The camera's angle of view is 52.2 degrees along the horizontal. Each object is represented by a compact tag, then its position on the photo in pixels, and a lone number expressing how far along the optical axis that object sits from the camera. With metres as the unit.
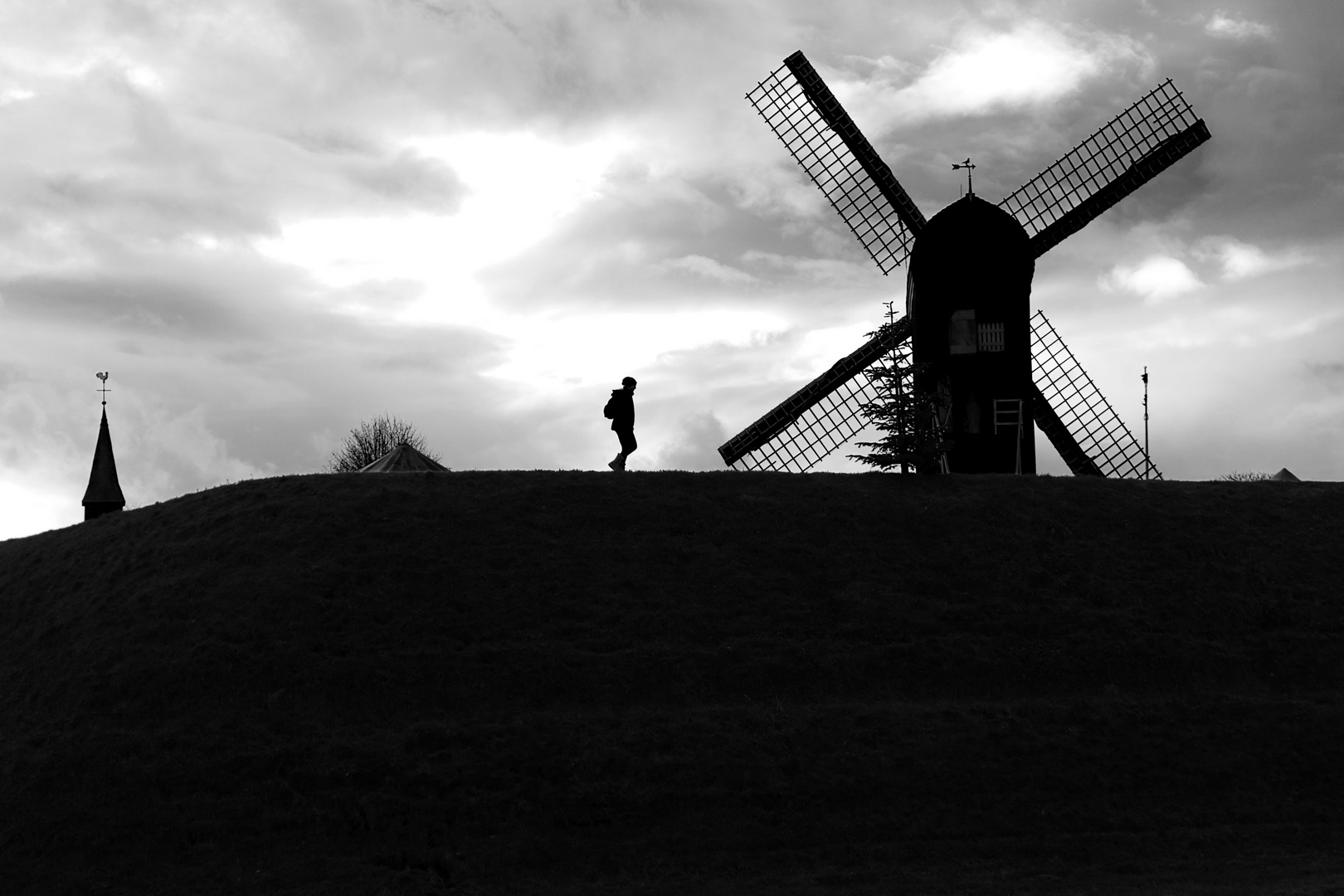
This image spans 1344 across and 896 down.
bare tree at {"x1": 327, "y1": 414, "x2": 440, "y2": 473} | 85.38
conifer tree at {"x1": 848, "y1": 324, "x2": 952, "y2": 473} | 40.16
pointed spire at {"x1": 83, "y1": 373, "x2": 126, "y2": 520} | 49.66
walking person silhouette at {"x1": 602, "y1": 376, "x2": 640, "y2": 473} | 39.38
